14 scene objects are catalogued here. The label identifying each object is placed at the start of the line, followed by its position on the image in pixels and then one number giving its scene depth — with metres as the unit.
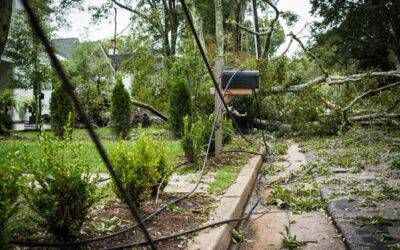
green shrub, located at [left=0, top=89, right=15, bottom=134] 15.38
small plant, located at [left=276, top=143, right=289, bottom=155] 9.03
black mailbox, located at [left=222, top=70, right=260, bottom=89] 6.98
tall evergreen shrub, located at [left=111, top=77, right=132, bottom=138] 13.17
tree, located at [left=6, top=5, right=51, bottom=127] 18.28
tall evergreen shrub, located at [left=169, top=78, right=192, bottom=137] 12.22
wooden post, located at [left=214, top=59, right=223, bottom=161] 6.70
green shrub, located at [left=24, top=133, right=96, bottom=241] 2.70
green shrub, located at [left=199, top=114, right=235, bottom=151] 7.37
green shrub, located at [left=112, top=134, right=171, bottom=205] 3.60
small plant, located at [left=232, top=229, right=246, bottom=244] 3.61
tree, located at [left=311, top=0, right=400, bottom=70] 25.59
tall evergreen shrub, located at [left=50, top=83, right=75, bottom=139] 13.58
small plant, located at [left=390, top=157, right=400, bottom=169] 6.15
